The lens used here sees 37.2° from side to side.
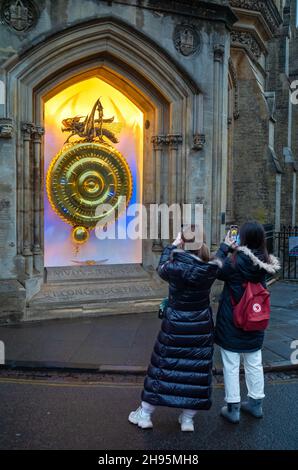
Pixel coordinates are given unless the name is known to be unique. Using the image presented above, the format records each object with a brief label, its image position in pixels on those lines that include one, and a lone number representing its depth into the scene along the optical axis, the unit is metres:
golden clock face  8.19
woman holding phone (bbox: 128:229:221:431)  3.65
